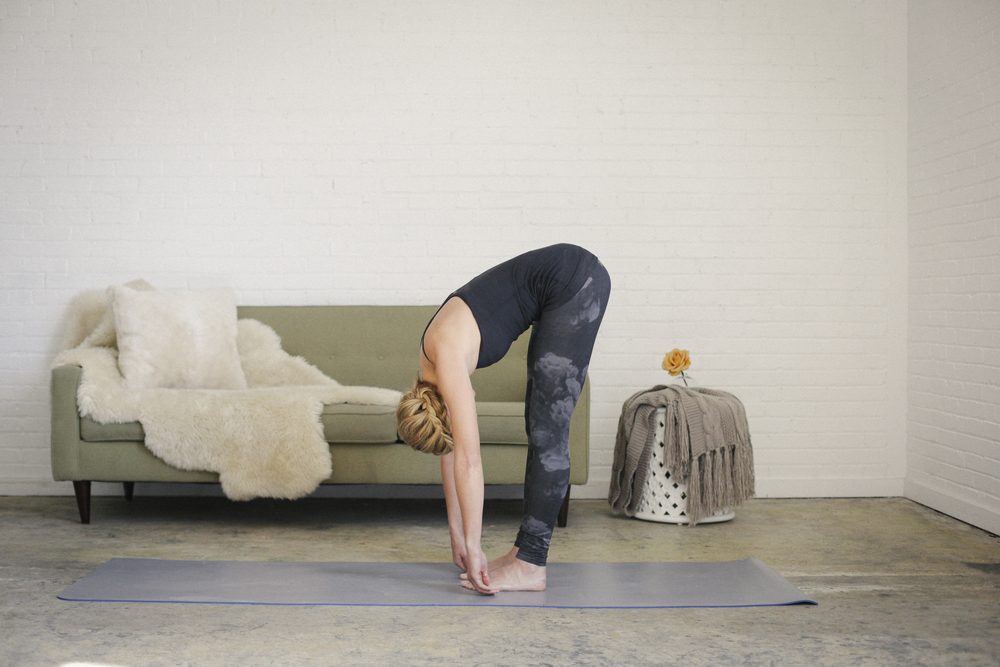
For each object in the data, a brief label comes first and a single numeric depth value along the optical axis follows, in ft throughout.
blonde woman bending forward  9.86
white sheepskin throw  13.23
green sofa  13.43
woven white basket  14.26
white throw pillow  14.21
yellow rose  14.66
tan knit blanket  14.12
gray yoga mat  9.91
